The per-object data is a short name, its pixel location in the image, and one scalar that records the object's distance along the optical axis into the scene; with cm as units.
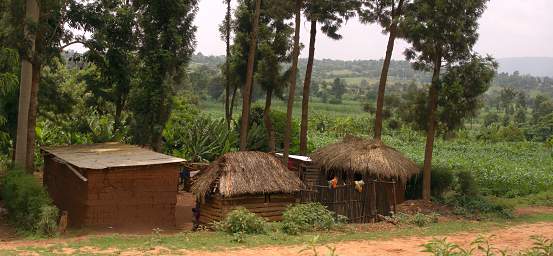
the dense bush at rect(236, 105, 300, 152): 3091
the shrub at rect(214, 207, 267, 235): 1468
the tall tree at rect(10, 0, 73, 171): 1752
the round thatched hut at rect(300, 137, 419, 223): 1739
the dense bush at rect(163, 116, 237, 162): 2802
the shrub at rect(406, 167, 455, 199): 2378
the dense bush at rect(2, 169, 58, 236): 1452
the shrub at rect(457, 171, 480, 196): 2341
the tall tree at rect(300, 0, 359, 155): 2419
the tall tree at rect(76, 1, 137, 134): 1852
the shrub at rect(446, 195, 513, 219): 2056
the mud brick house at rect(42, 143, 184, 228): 1540
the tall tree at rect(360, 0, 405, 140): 2404
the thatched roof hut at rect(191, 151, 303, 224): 1648
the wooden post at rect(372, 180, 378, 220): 1796
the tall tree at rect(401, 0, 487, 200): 2122
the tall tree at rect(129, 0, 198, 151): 2128
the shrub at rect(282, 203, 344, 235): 1517
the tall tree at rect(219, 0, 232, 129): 3048
